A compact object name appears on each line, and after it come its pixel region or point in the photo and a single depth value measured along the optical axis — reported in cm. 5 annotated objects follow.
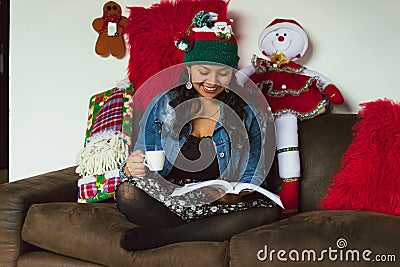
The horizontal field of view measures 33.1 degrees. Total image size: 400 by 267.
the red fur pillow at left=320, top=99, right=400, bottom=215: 249
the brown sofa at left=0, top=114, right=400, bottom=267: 202
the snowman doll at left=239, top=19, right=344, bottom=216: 275
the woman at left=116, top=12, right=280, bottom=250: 245
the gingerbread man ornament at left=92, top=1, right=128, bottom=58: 327
